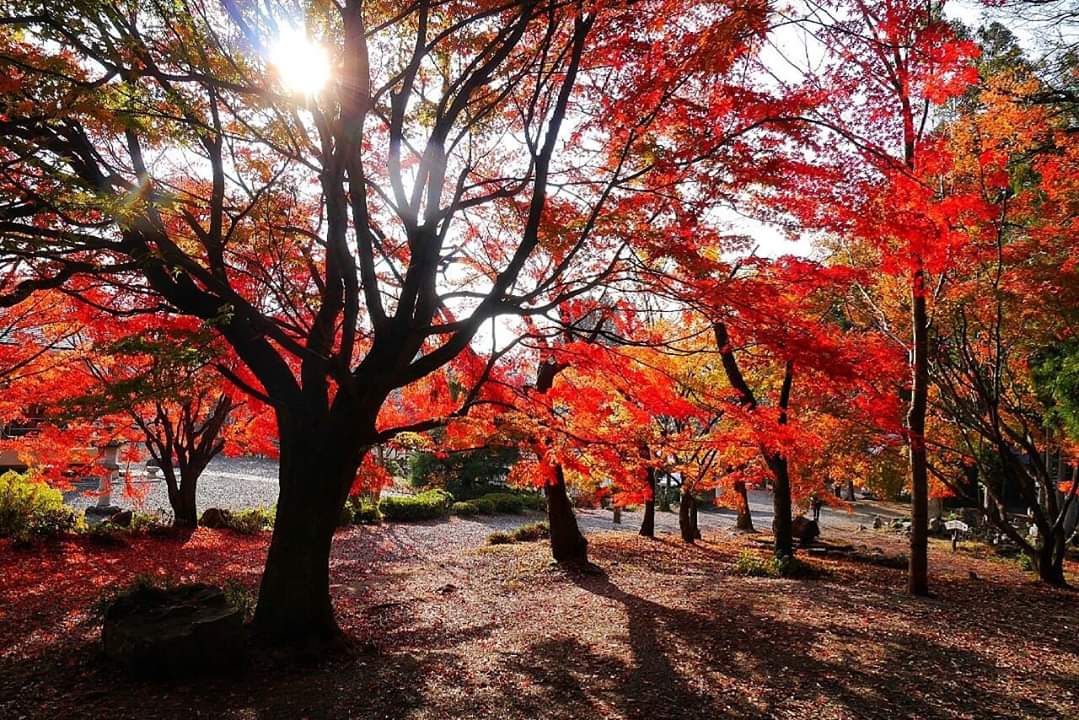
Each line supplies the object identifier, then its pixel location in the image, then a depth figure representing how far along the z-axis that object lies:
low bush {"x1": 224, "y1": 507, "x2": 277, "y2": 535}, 16.84
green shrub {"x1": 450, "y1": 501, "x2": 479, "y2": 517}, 25.14
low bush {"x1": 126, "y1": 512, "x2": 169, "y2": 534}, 14.52
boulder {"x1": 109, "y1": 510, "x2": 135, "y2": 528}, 15.02
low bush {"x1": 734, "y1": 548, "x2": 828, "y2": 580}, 11.43
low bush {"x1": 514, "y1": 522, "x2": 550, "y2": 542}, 17.53
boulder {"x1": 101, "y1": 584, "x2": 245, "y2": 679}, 5.25
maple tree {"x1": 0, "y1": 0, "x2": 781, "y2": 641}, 5.25
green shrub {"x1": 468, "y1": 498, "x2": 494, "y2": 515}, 25.88
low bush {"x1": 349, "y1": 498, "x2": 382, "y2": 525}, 20.84
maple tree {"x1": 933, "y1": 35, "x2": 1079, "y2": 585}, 9.53
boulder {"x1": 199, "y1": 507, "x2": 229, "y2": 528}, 16.75
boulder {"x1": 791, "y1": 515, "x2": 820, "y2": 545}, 17.98
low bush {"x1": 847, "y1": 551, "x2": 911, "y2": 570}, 13.78
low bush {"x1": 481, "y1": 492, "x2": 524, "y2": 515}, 26.48
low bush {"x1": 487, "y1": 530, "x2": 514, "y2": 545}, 17.08
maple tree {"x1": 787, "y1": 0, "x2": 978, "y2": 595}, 8.51
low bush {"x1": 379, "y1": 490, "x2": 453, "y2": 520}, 22.33
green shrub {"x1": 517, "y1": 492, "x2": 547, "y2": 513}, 27.77
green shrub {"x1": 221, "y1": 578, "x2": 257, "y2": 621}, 6.93
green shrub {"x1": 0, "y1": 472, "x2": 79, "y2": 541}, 12.20
